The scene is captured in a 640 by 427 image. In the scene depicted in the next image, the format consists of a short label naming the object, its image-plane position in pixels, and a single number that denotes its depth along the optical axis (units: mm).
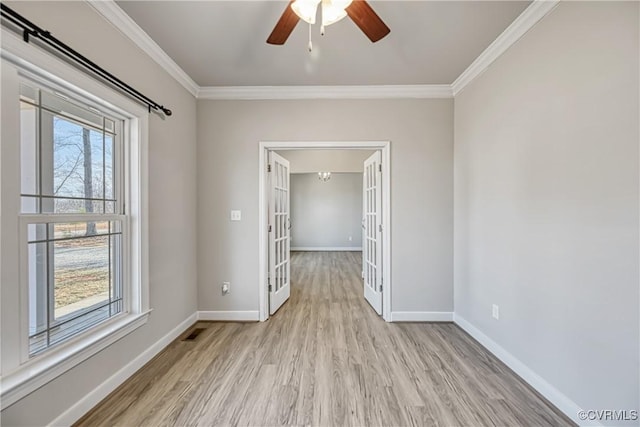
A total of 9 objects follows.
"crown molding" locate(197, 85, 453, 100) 2994
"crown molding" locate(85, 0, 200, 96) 1758
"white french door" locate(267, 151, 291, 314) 3229
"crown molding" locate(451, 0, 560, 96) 1782
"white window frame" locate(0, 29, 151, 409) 1242
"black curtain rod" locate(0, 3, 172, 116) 1250
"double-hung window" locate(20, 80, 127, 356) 1422
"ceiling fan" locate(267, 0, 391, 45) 1407
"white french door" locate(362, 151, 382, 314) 3232
